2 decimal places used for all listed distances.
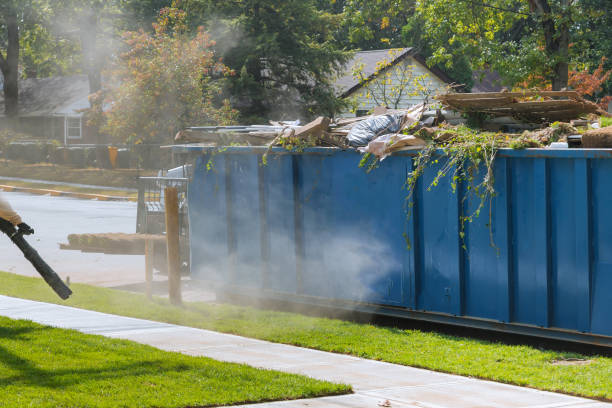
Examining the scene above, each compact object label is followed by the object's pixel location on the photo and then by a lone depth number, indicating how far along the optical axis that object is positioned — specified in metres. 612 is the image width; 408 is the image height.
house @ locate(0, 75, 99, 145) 54.38
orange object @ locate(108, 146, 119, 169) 39.31
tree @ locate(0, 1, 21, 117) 49.88
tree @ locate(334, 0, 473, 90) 25.47
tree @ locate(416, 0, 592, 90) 22.25
